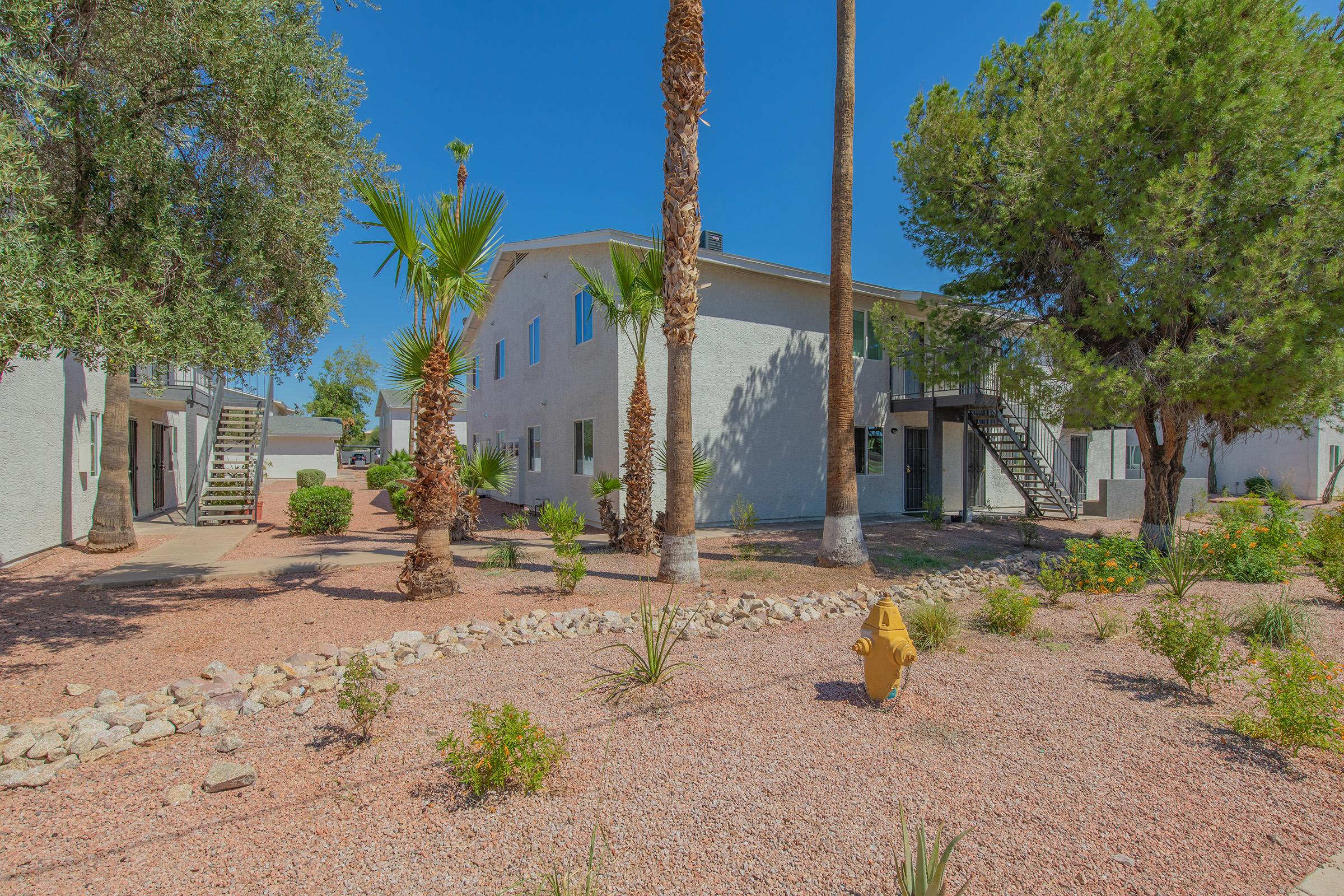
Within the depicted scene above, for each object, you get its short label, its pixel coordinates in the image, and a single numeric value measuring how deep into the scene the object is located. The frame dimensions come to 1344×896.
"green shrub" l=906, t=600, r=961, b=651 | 5.46
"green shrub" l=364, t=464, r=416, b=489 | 20.28
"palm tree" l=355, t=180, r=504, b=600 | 7.06
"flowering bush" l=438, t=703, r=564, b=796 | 3.13
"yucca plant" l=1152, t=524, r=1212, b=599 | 7.00
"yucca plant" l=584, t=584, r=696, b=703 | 4.49
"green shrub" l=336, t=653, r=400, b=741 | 3.67
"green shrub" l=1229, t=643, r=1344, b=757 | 3.53
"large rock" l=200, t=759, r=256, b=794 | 3.25
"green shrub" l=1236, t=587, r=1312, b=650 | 5.52
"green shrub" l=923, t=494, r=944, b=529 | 14.20
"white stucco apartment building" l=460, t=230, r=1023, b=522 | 13.67
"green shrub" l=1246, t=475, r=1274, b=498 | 22.73
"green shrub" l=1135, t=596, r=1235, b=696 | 4.38
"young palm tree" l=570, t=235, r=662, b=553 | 10.10
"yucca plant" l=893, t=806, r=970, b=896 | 2.29
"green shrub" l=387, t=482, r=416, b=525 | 13.56
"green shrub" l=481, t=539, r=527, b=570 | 9.20
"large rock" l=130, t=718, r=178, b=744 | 3.79
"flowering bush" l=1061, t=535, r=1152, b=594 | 7.60
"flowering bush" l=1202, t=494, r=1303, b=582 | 8.12
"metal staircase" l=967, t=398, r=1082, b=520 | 15.25
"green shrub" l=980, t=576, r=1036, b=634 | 5.93
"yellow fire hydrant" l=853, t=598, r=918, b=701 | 4.09
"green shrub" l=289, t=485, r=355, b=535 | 12.51
